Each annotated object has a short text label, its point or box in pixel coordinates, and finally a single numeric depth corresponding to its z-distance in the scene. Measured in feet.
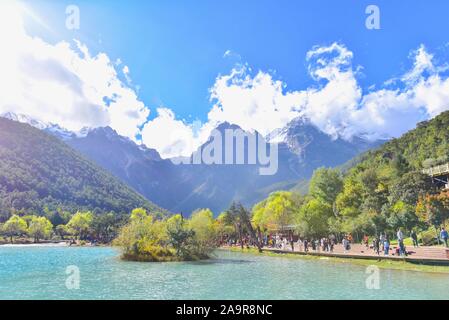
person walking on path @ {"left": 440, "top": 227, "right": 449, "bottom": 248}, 96.17
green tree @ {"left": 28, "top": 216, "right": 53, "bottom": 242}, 350.82
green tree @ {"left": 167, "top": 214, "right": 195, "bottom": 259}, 130.00
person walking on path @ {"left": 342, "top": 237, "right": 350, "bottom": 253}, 128.67
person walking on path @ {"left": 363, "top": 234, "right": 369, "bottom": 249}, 131.98
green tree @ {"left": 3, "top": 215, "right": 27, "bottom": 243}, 349.59
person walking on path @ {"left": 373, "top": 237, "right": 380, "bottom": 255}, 107.96
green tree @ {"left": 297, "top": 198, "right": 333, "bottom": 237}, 171.01
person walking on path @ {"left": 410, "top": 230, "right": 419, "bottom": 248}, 109.95
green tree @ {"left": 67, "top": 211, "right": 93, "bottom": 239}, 341.82
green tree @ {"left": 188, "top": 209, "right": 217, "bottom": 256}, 134.92
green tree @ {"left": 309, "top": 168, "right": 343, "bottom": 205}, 217.97
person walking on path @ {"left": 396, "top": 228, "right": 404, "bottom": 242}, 97.28
